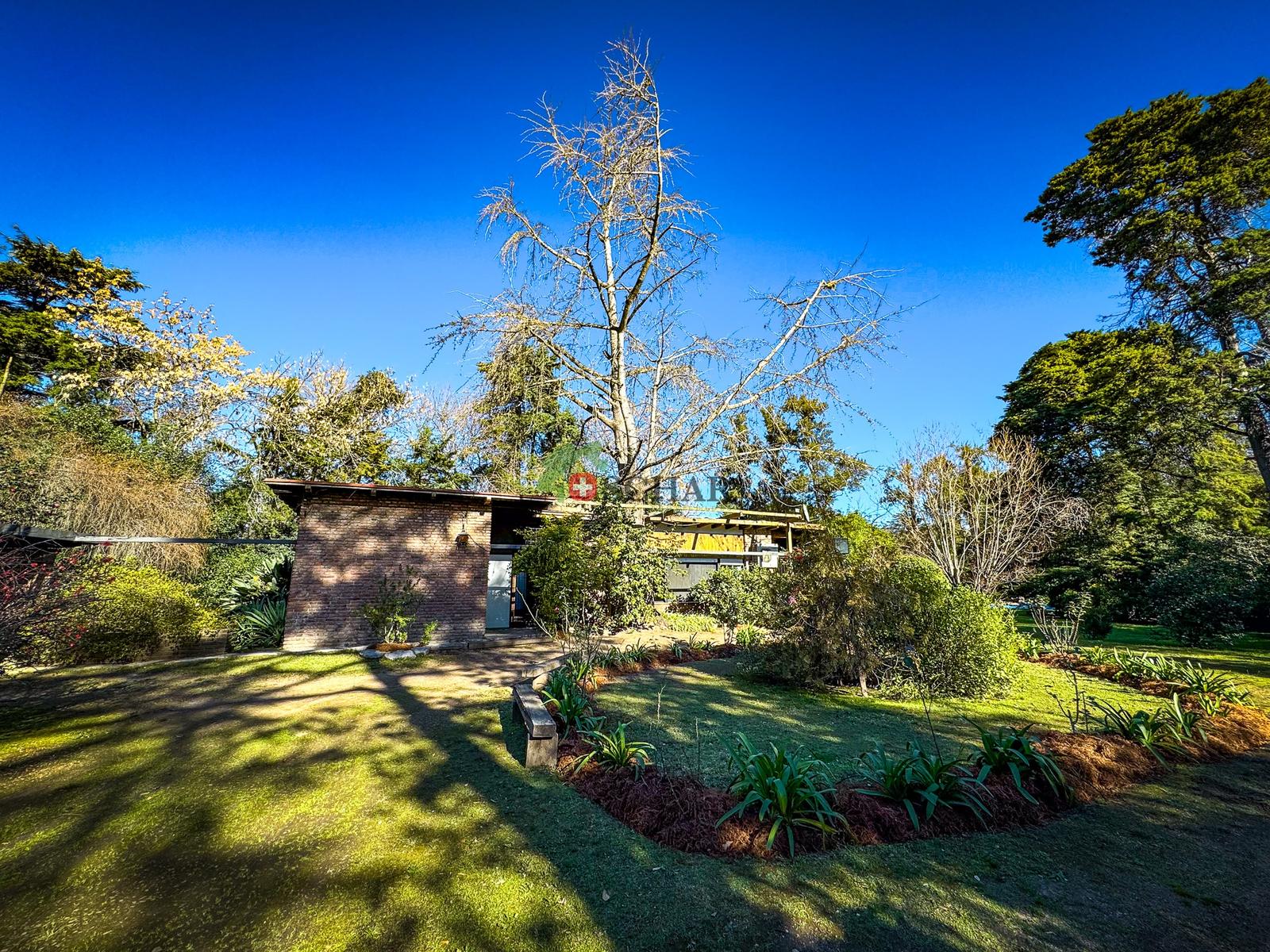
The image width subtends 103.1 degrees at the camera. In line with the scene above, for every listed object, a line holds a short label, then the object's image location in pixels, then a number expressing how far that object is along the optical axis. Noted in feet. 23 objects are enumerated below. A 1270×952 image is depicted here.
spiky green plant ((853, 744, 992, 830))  10.50
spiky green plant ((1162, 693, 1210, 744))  14.37
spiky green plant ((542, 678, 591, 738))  15.92
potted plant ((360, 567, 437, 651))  31.63
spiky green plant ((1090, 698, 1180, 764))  13.92
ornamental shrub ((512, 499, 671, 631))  25.62
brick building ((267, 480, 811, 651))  31.71
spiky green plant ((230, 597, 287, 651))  33.99
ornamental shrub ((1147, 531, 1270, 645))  34.19
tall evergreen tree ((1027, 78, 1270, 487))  47.14
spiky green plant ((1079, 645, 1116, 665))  26.03
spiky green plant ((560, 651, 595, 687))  20.17
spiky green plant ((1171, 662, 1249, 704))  18.29
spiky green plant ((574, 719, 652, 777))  12.79
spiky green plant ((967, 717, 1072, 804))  11.35
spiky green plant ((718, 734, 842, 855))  9.81
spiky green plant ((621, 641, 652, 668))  26.25
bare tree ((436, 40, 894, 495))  31.14
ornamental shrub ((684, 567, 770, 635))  28.99
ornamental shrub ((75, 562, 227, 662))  26.61
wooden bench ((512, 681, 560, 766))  13.88
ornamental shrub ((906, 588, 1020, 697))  20.77
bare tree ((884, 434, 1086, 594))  38.60
